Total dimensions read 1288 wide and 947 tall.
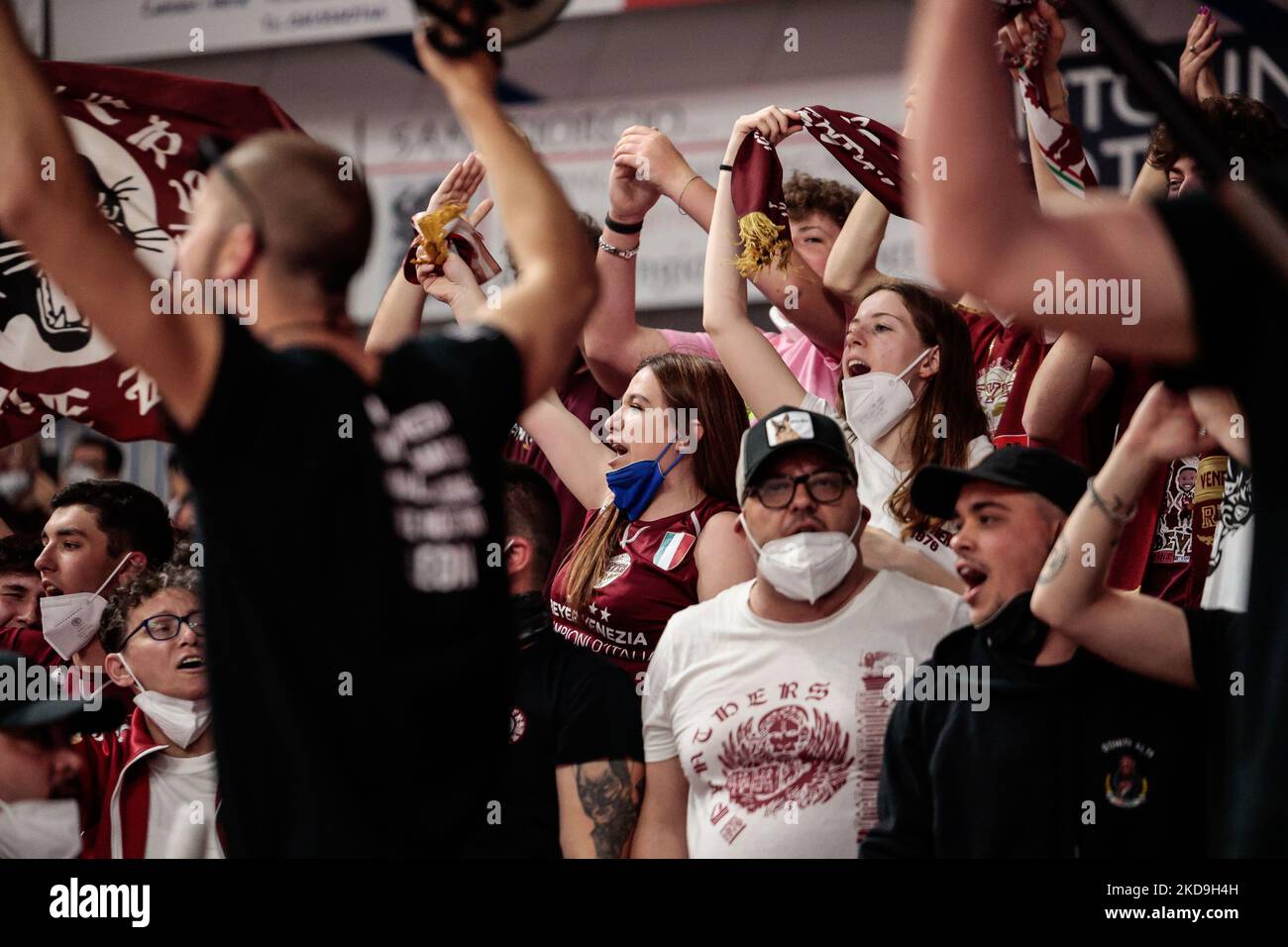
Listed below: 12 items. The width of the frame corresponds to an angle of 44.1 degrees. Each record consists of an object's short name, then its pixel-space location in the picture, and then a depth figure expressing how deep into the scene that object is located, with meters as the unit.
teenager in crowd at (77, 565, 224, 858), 3.59
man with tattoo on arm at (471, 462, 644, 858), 3.33
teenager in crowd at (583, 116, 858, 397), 4.20
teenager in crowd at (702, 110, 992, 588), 3.74
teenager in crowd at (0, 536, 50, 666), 4.61
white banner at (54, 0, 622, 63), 9.35
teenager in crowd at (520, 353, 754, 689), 3.81
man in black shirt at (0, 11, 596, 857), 1.73
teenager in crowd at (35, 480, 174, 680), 4.42
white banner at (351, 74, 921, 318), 7.95
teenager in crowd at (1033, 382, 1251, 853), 2.75
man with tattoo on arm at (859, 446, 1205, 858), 2.82
